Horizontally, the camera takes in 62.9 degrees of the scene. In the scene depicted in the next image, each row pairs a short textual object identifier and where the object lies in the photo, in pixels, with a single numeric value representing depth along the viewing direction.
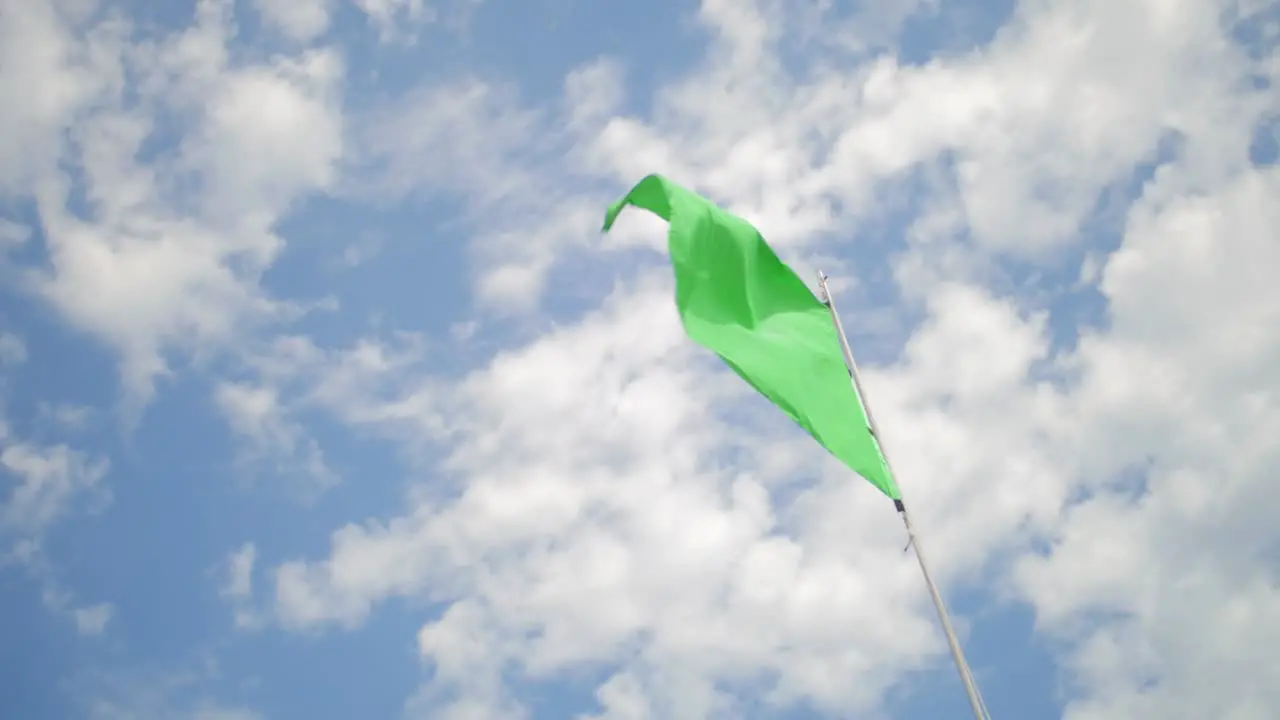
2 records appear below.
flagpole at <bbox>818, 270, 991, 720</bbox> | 12.84
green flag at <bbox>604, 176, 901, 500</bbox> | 14.97
